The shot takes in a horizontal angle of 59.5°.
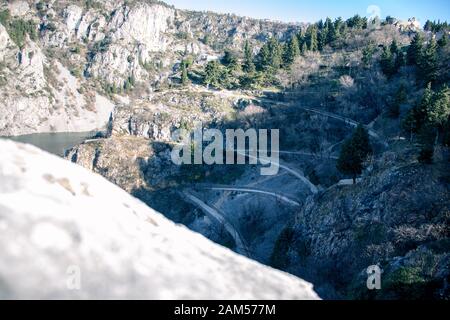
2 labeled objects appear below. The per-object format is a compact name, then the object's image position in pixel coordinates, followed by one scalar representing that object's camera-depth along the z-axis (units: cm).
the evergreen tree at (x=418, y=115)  3572
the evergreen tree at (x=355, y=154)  3694
